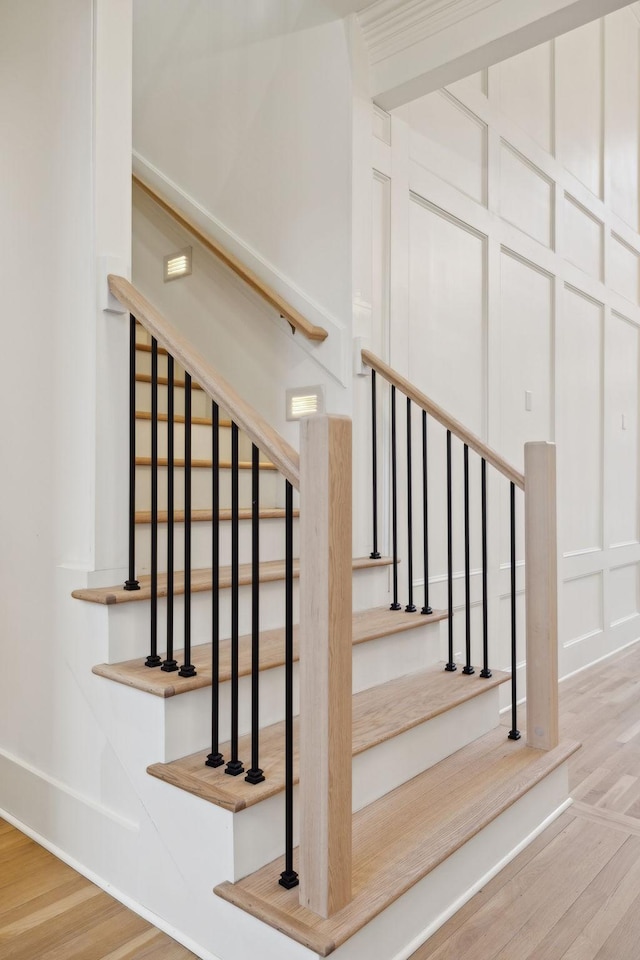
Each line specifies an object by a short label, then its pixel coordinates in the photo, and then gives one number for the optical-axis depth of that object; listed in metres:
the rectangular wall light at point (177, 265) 3.33
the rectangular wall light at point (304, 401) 2.82
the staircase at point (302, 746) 1.43
